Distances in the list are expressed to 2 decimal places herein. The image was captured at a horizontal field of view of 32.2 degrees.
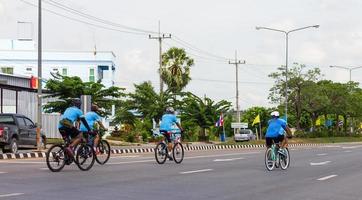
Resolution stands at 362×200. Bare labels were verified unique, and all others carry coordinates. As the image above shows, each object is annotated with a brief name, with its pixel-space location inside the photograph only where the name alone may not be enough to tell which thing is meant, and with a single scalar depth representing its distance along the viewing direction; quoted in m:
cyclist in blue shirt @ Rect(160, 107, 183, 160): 20.12
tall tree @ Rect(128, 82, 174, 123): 54.69
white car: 73.00
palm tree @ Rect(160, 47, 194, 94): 68.94
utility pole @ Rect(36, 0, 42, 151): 28.69
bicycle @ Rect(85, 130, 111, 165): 19.03
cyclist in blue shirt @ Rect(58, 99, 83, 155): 16.47
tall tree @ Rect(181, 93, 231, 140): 57.69
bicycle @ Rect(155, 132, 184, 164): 20.08
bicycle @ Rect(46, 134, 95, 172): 16.17
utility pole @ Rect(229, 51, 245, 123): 77.81
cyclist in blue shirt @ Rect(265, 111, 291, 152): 17.94
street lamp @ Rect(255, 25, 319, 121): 59.24
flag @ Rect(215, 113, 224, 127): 56.79
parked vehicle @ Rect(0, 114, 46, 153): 26.11
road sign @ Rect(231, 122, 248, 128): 68.66
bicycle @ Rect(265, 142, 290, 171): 17.95
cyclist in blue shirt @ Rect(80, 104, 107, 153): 19.39
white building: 68.94
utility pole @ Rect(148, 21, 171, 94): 64.94
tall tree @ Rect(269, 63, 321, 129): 72.44
